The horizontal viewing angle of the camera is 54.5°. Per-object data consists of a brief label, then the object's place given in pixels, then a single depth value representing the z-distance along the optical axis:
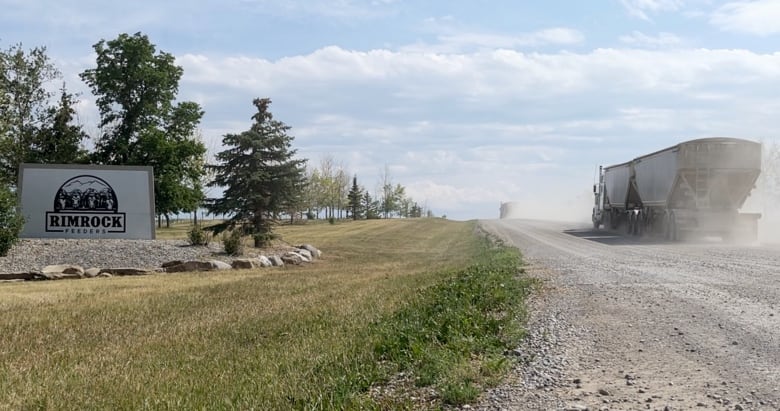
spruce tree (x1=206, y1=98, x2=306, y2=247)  32.59
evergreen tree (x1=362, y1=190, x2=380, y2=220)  110.44
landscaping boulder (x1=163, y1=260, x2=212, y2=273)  23.56
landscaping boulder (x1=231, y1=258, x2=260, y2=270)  24.78
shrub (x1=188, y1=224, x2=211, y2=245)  28.64
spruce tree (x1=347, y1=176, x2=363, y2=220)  105.82
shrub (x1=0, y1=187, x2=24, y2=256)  24.19
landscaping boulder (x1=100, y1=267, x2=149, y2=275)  22.75
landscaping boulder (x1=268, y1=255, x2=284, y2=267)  27.00
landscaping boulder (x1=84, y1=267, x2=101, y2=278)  21.95
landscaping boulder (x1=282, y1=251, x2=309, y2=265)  27.81
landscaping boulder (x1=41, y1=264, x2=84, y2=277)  21.78
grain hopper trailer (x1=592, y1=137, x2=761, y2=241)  34.66
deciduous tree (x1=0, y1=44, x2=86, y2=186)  49.88
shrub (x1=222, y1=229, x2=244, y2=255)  27.56
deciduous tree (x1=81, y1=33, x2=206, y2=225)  47.44
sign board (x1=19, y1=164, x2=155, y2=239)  28.61
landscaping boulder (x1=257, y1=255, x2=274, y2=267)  26.16
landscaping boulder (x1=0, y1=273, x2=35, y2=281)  21.02
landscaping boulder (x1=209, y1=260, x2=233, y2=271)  23.98
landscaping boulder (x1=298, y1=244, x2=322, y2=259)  31.36
